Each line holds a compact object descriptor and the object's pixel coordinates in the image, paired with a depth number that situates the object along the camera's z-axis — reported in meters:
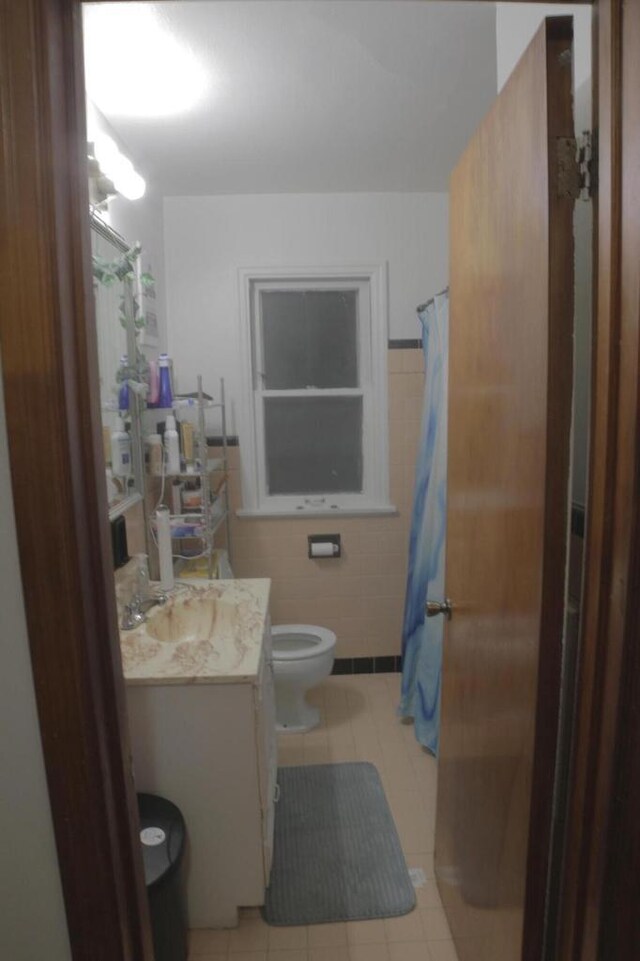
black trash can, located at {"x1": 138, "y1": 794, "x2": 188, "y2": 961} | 1.35
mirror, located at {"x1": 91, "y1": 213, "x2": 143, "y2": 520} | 1.81
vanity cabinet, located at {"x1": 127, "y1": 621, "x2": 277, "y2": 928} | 1.51
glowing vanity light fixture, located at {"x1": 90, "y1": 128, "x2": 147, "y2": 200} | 1.76
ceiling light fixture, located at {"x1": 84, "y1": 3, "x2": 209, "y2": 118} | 1.44
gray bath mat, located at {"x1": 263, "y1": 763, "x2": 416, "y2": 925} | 1.72
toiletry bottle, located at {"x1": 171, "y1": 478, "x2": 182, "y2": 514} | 2.39
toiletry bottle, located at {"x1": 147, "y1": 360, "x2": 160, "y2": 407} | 2.17
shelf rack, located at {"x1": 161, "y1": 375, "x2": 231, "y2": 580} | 2.34
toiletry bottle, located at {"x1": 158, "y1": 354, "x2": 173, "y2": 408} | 2.19
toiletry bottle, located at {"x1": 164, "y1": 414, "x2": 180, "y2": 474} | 2.27
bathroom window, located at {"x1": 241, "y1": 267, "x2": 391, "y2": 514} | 2.93
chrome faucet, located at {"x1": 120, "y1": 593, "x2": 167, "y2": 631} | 1.80
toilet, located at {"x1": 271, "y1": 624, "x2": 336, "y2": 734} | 2.42
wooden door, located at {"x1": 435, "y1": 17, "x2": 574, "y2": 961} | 0.91
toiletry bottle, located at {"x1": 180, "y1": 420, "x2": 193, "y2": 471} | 2.40
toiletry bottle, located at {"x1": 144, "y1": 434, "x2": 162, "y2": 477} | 2.23
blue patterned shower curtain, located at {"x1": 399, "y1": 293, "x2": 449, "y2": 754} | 2.35
